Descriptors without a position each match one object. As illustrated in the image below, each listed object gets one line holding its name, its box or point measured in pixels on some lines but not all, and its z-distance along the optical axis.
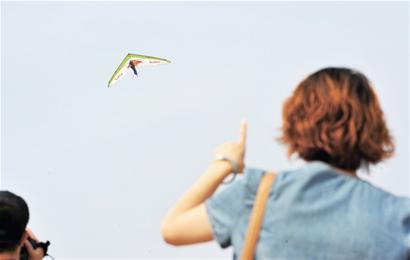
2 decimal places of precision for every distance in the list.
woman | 5.78
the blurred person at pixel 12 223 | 8.34
